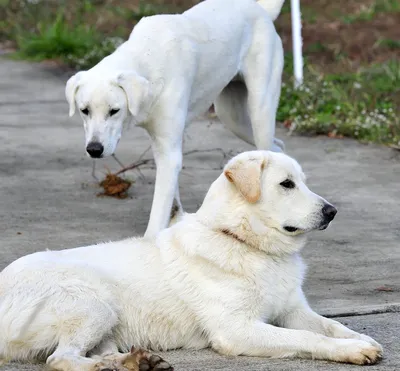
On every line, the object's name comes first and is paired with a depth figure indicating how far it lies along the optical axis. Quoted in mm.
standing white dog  12961
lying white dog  9102
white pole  22594
